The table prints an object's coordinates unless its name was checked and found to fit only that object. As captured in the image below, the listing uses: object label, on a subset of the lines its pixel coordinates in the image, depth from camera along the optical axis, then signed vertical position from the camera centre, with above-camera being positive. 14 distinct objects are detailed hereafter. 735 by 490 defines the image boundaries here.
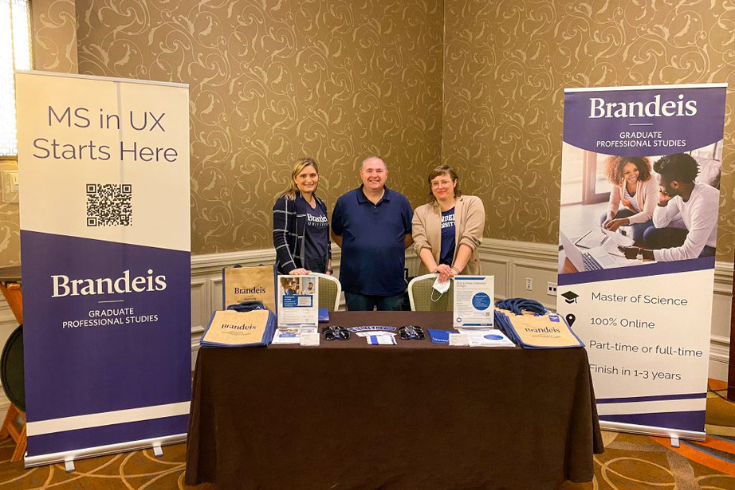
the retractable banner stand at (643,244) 2.94 -0.20
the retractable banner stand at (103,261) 2.65 -0.27
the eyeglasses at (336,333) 2.45 -0.54
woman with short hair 3.58 -0.12
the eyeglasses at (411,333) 2.48 -0.55
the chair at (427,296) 3.32 -0.51
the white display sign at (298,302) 2.52 -0.42
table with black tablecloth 2.32 -0.85
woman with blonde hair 3.38 -0.13
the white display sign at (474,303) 2.61 -0.44
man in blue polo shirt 3.46 -0.23
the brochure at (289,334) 2.40 -0.55
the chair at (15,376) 2.88 -0.85
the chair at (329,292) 3.30 -0.49
